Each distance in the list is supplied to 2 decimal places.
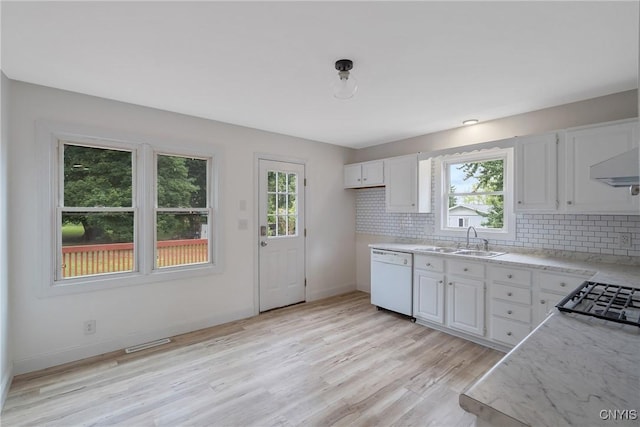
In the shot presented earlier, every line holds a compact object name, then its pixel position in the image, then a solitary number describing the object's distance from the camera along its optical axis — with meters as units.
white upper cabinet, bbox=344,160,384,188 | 4.57
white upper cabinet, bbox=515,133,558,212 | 2.91
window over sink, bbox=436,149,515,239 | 3.56
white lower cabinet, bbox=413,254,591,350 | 2.73
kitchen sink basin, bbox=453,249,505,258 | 3.40
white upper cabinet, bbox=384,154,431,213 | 4.09
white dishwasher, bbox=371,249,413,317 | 3.79
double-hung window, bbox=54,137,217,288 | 2.84
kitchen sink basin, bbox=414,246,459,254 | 3.61
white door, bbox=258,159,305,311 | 4.11
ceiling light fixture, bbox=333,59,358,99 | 2.19
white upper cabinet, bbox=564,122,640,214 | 2.53
